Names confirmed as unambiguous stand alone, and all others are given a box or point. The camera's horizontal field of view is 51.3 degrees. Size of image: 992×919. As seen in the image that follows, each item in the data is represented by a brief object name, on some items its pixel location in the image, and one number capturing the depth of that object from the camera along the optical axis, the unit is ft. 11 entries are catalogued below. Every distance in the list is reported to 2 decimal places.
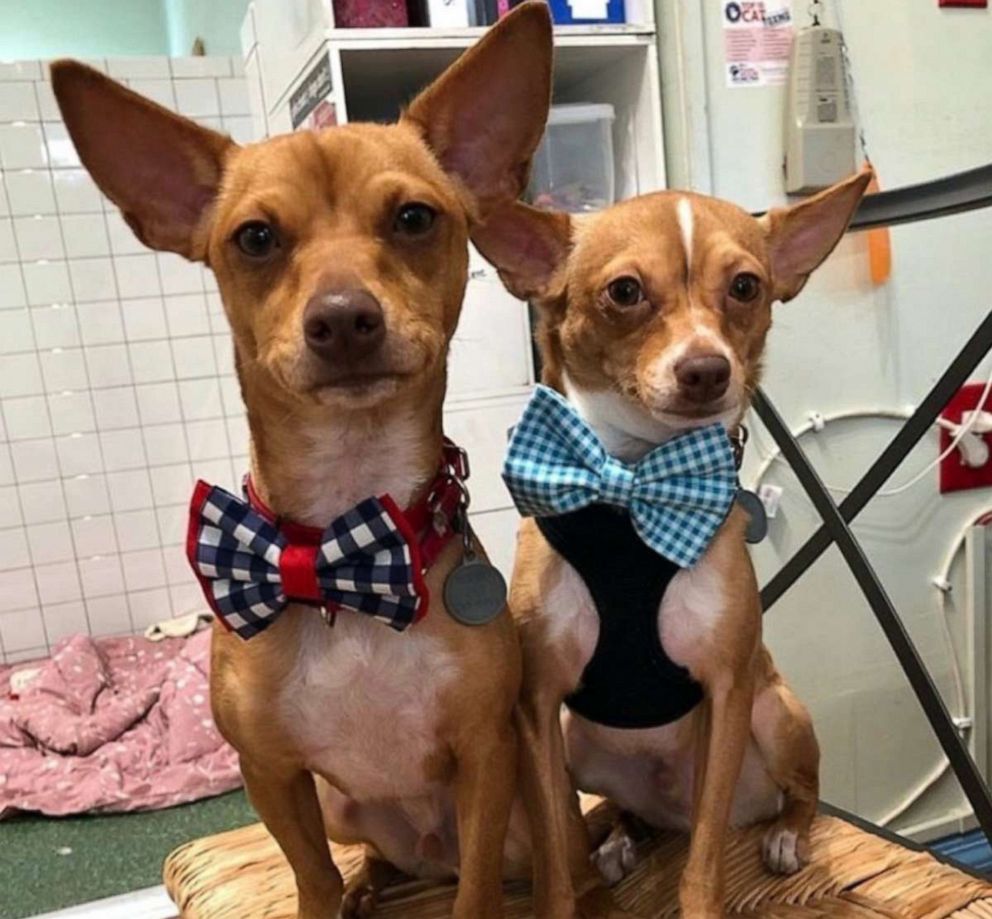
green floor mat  6.77
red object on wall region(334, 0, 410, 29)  5.70
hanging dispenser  6.42
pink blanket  7.80
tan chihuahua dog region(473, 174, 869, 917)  3.41
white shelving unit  5.84
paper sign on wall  6.46
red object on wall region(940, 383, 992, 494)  7.19
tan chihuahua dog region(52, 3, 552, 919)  2.91
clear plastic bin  6.34
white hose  7.03
